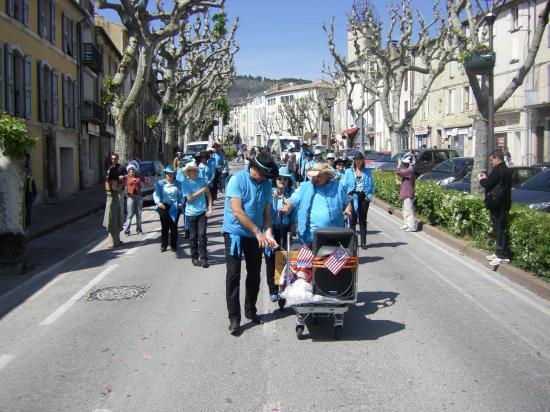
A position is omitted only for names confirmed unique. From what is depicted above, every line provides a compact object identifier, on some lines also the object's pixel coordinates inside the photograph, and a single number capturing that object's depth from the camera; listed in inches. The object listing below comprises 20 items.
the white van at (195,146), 1371.8
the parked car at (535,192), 490.3
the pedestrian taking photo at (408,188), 546.9
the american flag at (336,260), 239.9
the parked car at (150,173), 846.5
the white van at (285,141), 1427.7
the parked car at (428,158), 1071.0
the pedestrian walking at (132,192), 551.5
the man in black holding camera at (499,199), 373.7
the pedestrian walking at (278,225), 300.8
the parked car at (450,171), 855.1
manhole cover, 322.4
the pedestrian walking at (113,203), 489.1
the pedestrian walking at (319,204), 267.9
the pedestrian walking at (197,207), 404.8
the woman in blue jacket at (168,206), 458.3
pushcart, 241.3
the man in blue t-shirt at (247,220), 246.5
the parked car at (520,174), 647.1
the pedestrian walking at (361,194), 448.5
